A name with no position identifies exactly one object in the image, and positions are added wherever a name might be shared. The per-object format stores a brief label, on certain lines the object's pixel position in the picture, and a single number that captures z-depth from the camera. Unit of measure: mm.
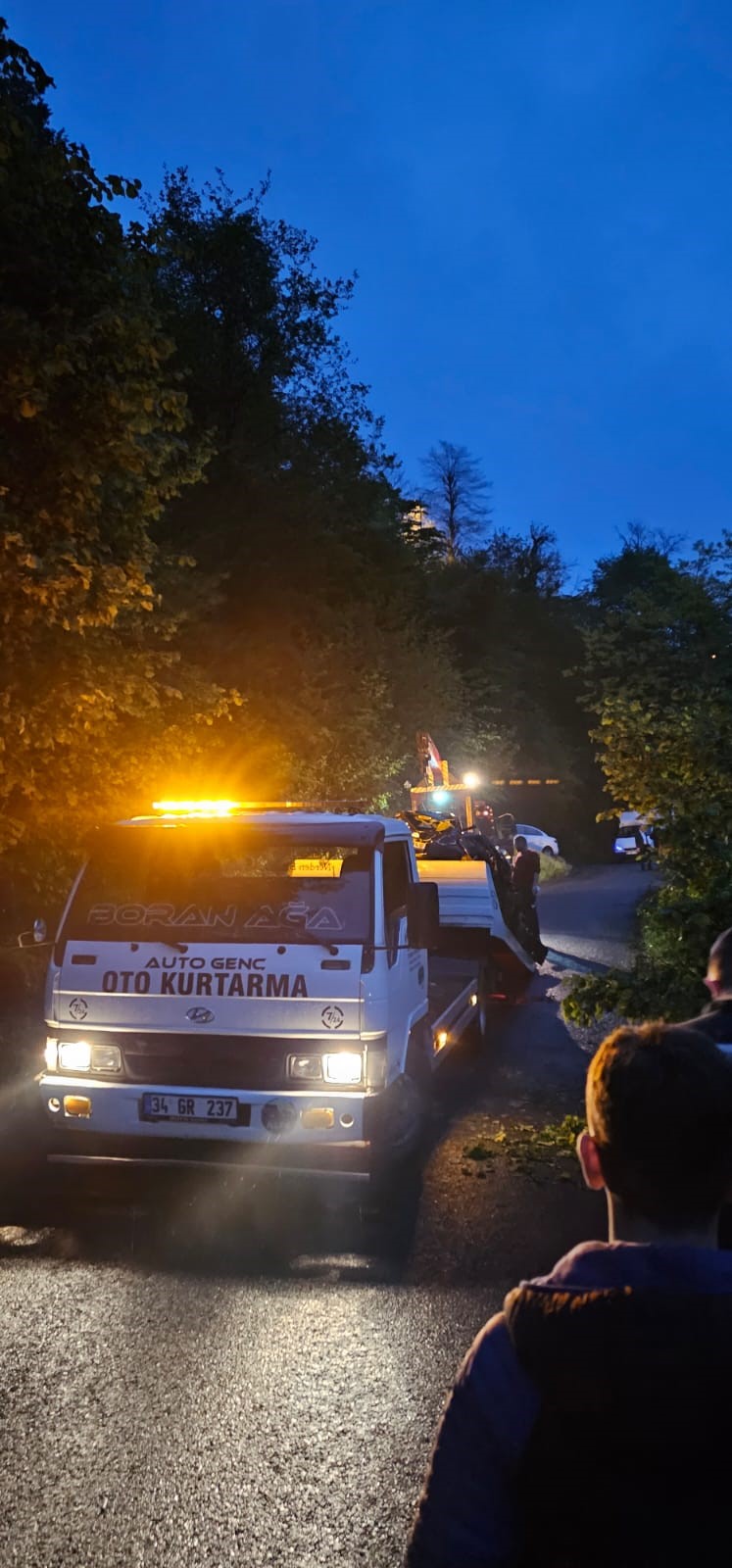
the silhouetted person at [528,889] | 15188
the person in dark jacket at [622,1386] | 1473
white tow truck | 5992
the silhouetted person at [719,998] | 3148
